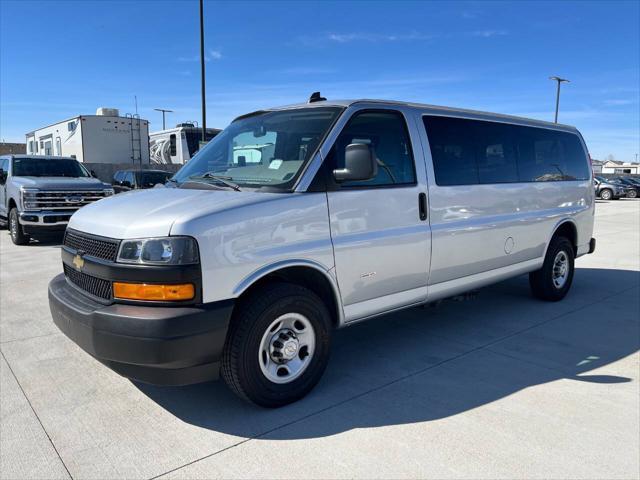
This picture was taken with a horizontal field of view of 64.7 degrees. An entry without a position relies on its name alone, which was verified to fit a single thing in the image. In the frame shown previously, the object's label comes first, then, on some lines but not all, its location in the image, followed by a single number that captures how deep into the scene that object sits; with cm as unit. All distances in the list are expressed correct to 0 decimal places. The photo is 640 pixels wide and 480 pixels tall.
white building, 9854
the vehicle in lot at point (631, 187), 3341
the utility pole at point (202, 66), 1661
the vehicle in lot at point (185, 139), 2009
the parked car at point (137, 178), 1498
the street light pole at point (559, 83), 3891
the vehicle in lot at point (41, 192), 1039
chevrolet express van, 292
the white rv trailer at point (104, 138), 1959
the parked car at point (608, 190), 3125
